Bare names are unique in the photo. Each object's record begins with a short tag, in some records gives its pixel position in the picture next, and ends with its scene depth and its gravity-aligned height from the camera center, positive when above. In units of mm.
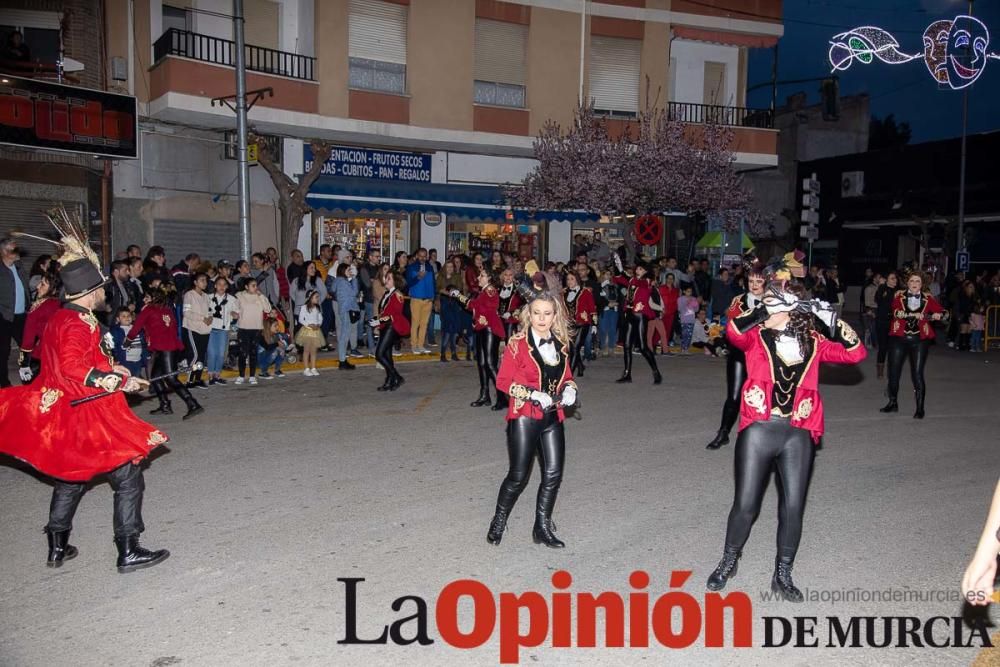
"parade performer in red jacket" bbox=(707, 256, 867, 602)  4941 -853
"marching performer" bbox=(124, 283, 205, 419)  10469 -1085
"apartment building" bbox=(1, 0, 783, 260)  19469 +3877
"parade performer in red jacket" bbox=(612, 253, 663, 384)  13078 -829
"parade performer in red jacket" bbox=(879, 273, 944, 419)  10445 -824
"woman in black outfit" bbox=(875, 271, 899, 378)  14227 -877
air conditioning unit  34906 +3080
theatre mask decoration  24188 +6104
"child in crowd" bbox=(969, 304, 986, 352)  20094 -1545
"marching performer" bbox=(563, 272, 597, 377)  13211 -777
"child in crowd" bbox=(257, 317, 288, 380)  13688 -1572
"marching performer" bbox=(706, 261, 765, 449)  8031 -1231
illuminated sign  16531 +2594
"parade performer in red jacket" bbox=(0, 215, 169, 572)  5270 -1116
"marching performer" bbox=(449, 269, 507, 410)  11445 -1024
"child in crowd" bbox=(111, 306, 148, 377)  10641 -1254
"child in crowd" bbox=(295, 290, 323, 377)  13930 -1194
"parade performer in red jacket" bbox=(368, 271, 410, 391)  12461 -1009
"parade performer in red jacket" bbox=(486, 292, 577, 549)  5762 -1015
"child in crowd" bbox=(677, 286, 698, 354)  19109 -1377
